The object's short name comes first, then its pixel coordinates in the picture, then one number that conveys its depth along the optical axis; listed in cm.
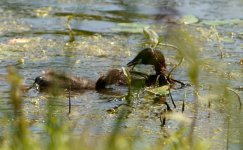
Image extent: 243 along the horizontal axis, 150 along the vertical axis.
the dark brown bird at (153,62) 1118
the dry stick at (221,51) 1233
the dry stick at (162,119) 910
